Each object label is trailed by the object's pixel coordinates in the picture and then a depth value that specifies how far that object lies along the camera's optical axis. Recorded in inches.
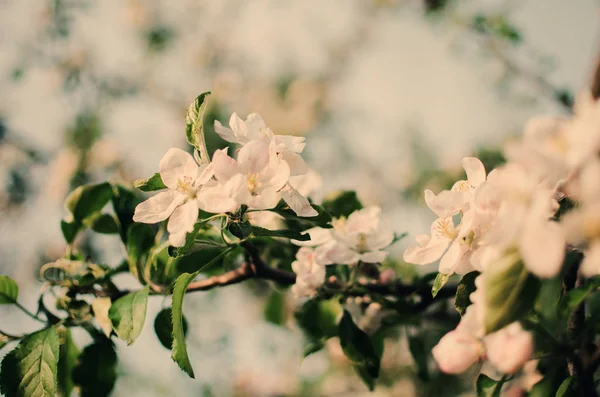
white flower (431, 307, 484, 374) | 28.1
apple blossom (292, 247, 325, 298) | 31.4
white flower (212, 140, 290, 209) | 29.2
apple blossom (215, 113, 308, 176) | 29.9
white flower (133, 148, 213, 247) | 29.5
